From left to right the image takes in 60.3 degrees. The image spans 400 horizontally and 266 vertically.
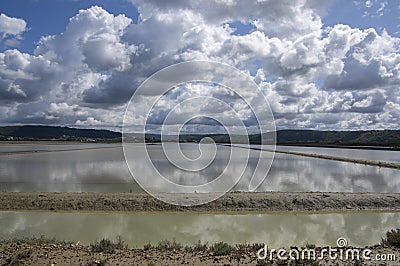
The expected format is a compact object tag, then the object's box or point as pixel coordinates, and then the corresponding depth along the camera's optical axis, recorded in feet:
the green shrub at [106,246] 31.55
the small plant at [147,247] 32.65
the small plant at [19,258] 27.94
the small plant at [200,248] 32.83
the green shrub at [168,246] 32.78
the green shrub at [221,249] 31.27
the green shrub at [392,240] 35.40
